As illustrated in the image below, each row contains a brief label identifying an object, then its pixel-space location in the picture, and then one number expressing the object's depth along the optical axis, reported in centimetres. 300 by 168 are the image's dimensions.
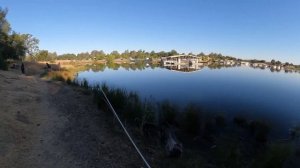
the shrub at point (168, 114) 723
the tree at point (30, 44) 3734
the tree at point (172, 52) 9731
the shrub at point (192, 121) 669
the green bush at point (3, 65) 1508
